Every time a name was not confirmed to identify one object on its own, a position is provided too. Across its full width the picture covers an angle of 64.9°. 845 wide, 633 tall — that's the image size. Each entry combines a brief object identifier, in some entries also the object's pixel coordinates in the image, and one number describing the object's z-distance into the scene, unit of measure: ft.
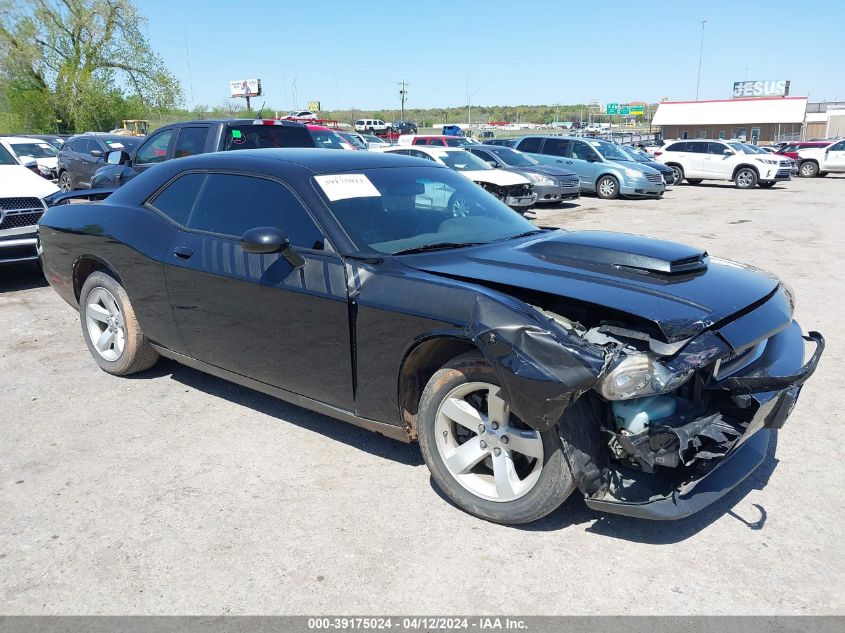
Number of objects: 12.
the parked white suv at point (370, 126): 176.35
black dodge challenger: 8.84
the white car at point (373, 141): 76.35
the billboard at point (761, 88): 249.96
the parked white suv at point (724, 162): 75.36
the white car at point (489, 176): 45.73
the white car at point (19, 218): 24.77
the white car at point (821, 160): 93.25
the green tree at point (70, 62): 136.77
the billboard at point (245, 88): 257.44
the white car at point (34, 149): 60.09
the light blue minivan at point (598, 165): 62.18
